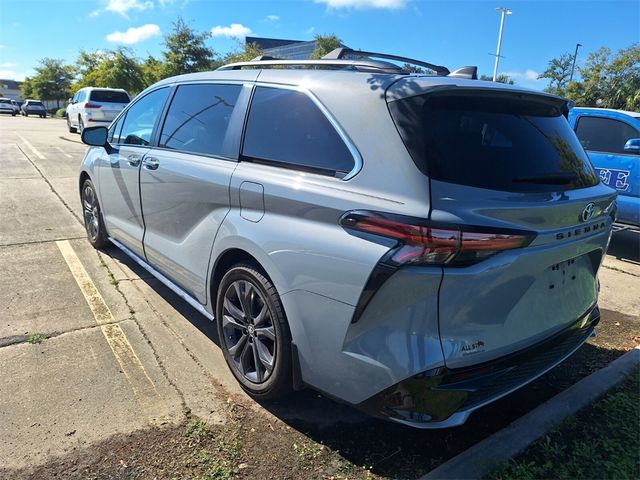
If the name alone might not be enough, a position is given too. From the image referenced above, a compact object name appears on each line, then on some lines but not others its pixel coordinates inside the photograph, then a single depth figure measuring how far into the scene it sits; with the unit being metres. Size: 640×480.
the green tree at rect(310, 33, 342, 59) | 37.95
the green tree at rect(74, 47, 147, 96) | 37.44
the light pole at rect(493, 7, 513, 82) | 34.42
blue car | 6.62
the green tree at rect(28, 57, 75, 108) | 61.34
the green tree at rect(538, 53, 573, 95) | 34.41
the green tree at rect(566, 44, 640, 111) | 25.45
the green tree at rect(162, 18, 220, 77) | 32.58
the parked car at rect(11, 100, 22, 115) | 50.06
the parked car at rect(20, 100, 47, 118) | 46.35
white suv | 18.41
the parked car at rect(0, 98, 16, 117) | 49.28
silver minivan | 2.02
